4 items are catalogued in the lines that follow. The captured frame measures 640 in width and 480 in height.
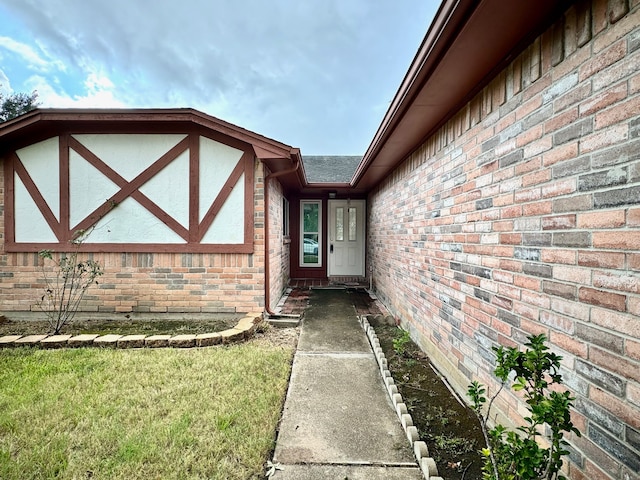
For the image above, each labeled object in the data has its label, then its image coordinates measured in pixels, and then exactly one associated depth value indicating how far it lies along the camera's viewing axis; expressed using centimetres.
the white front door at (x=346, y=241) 866
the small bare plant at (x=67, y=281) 452
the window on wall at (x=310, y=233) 873
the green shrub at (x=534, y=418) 107
